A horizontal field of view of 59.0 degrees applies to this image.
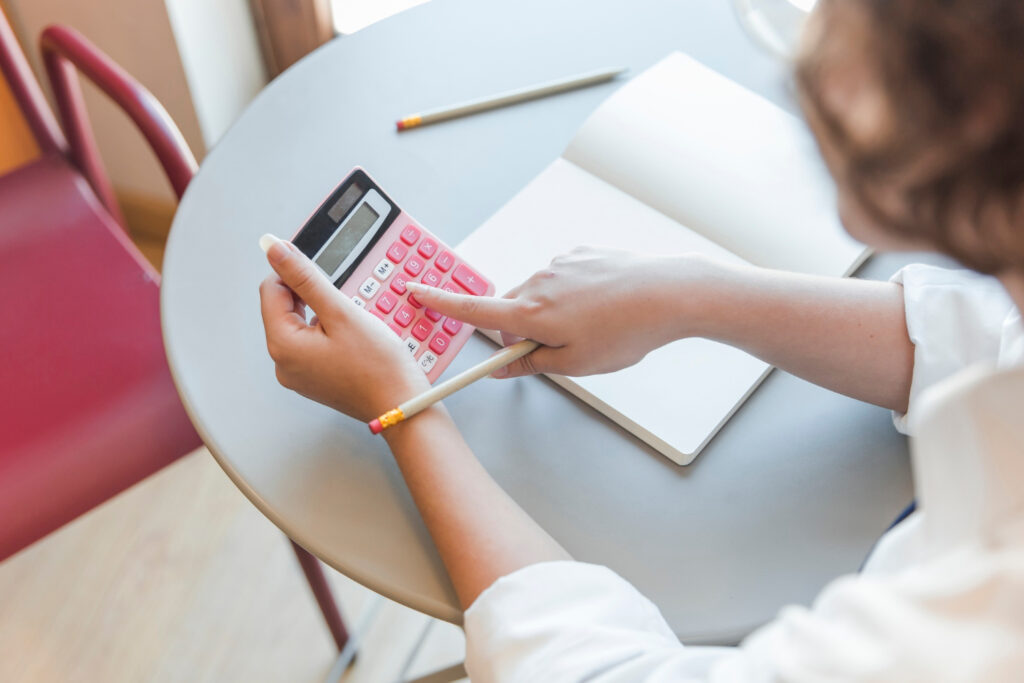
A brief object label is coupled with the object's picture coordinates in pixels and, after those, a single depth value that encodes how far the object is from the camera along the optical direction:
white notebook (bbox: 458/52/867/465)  0.72
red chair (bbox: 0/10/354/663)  0.83
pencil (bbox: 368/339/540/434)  0.59
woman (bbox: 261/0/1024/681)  0.34
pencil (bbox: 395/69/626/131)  0.81
